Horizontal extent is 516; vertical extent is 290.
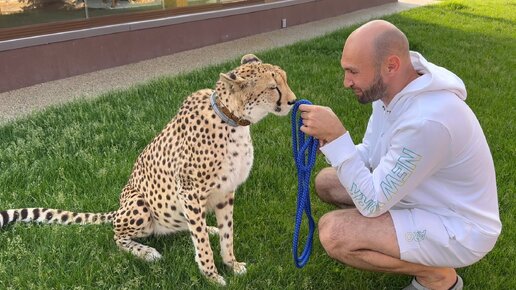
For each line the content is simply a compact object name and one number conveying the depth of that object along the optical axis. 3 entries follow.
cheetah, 2.45
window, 6.00
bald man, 2.23
